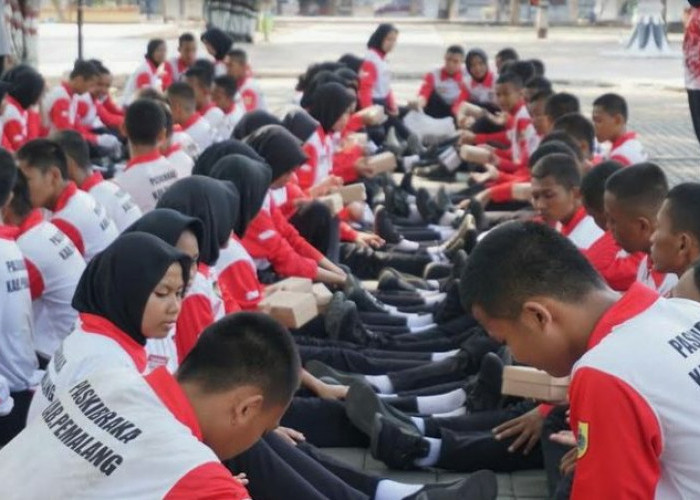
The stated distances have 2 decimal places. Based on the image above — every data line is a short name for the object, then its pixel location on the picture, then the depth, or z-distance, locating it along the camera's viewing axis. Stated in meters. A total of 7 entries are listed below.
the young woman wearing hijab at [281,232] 6.61
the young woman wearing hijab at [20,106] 10.11
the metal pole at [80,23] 16.58
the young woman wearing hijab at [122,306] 3.67
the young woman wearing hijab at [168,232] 4.22
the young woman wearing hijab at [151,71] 13.70
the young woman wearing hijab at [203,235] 4.72
